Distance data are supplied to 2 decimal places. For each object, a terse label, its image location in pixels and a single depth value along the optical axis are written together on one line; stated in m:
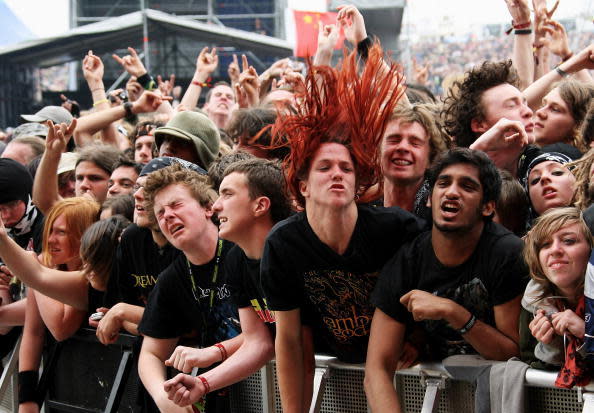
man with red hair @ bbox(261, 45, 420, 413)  3.04
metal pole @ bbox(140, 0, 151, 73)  13.46
